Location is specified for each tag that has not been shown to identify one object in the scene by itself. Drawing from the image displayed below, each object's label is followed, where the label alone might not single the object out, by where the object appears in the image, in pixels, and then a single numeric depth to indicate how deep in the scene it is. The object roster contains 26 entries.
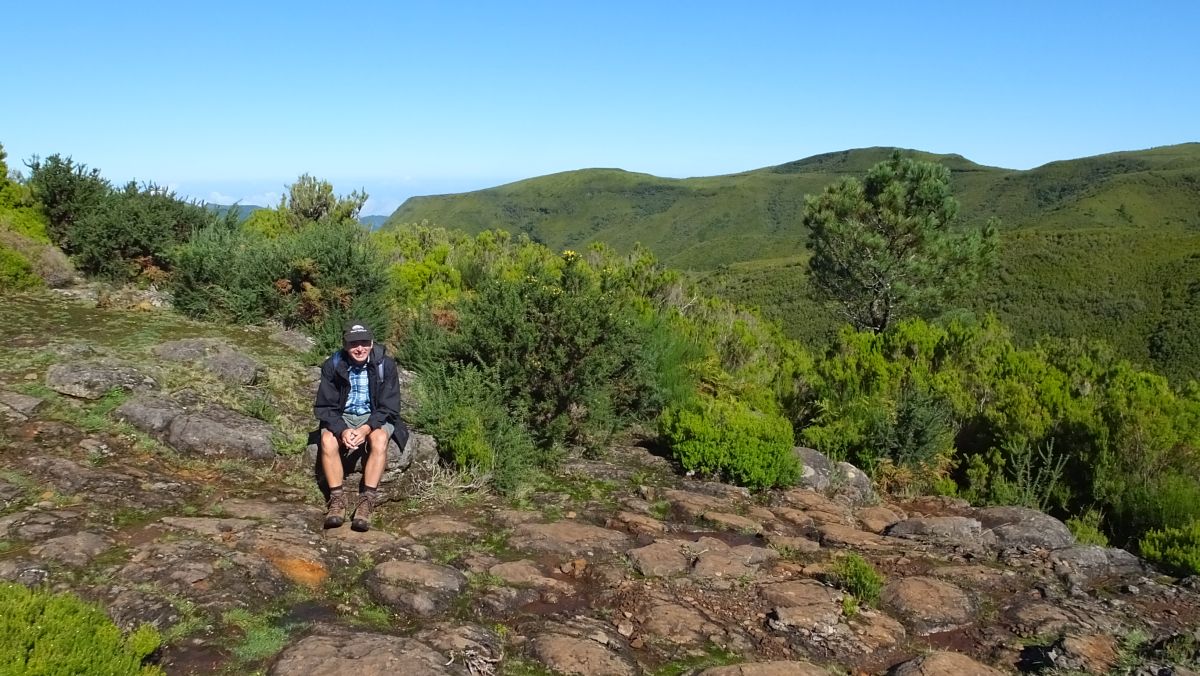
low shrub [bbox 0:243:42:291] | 9.17
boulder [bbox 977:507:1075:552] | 6.18
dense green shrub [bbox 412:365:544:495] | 6.18
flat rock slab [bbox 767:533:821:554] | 5.60
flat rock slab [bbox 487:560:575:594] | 4.54
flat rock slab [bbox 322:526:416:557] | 4.69
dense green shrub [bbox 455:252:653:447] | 7.30
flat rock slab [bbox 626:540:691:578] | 4.93
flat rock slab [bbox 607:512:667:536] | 5.70
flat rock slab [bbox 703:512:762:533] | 5.97
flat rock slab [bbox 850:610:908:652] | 4.23
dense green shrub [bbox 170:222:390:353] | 9.28
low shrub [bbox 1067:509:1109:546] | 6.95
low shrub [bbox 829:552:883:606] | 4.68
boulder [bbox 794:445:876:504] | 7.47
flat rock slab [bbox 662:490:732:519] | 6.22
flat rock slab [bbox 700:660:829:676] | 3.72
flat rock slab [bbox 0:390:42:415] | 5.62
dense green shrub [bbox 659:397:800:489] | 7.18
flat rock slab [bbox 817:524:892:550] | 5.88
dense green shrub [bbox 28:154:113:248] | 11.41
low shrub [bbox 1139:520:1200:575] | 5.77
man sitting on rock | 5.30
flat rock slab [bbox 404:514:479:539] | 5.12
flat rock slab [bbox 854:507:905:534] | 6.55
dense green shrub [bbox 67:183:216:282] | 10.53
